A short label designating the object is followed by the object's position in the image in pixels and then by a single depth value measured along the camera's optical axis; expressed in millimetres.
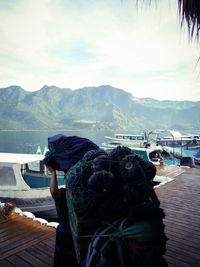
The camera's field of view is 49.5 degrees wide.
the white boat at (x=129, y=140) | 21028
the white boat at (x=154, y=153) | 13331
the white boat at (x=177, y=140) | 18736
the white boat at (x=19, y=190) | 8352
